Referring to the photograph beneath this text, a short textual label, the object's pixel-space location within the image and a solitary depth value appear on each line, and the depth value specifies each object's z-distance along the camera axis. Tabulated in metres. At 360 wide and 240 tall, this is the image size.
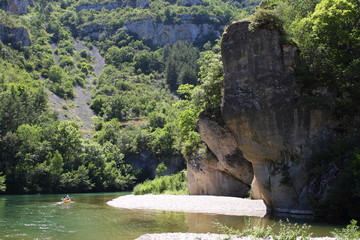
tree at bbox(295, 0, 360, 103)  27.50
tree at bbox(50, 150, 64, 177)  69.49
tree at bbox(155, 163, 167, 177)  75.13
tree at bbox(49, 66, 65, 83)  150.38
